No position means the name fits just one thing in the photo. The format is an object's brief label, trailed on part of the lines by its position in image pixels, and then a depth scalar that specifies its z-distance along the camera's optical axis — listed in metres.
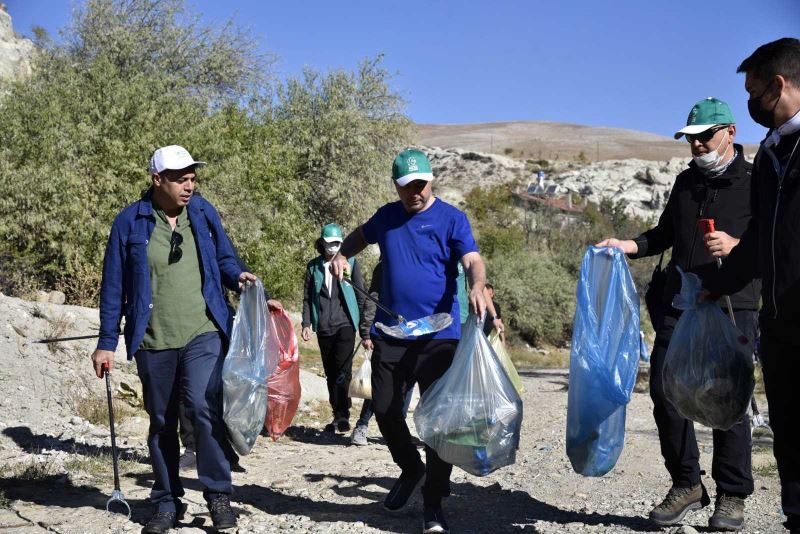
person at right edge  3.78
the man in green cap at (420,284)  5.17
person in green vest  9.09
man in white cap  5.16
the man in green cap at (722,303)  5.12
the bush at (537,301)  28.91
